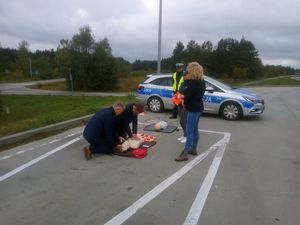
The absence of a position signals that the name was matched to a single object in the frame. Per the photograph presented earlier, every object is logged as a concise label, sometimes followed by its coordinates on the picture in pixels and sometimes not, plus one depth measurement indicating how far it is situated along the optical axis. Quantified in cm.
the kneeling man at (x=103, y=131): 414
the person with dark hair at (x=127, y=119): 444
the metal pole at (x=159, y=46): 1158
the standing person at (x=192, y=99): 403
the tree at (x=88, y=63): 3113
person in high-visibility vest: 664
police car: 738
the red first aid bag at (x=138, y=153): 418
